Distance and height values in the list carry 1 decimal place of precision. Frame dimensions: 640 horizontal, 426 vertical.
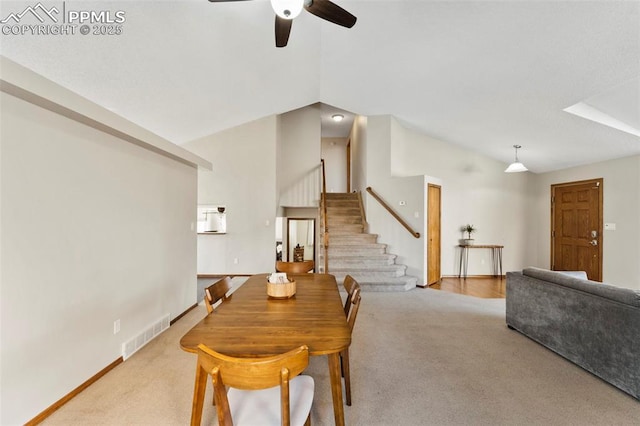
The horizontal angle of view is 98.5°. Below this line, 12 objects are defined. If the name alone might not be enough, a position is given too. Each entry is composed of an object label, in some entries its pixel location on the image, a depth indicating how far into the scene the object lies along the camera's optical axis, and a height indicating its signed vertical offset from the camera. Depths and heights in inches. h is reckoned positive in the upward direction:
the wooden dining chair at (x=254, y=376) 40.8 -24.2
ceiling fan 73.9 +60.8
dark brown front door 202.1 -6.8
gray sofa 81.5 -36.1
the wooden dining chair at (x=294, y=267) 122.3 -22.9
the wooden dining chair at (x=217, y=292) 73.4 -22.4
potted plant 243.1 -12.2
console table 245.8 -36.9
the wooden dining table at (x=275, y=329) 51.0 -24.2
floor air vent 102.5 -50.1
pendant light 199.2 +36.5
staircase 197.1 -32.2
